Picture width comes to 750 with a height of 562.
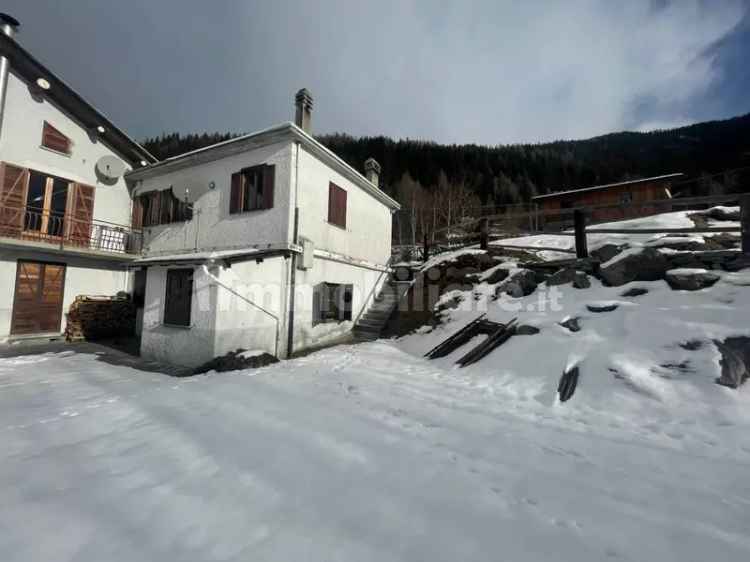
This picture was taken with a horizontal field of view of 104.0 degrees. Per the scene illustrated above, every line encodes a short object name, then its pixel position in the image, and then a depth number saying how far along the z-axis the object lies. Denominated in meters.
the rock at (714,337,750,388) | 3.73
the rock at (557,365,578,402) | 4.27
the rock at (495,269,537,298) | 7.72
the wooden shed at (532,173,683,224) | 19.77
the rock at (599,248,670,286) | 6.11
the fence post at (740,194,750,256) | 5.57
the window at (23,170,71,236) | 10.44
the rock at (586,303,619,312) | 5.72
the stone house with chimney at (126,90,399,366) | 7.42
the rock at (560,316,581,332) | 5.56
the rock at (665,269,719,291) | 5.41
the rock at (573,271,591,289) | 6.86
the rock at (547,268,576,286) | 7.23
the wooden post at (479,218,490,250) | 10.24
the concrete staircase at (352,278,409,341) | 10.56
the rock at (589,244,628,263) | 7.25
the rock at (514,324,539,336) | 5.89
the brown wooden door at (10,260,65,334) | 9.84
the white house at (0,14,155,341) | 9.79
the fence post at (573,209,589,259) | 7.30
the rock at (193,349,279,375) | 6.66
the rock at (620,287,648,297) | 5.88
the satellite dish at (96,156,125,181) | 11.94
